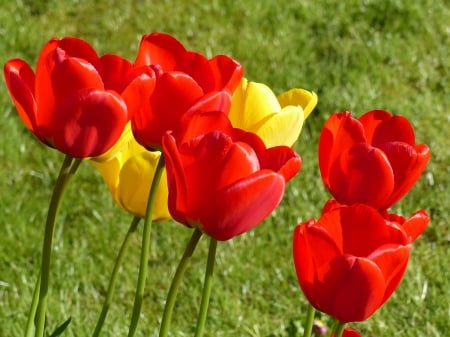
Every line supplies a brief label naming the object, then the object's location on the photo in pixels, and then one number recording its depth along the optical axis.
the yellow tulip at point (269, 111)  1.16
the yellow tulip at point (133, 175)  1.23
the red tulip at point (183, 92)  1.12
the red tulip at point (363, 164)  1.14
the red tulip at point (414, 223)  1.13
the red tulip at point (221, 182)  1.07
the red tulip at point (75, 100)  1.12
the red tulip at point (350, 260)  1.08
